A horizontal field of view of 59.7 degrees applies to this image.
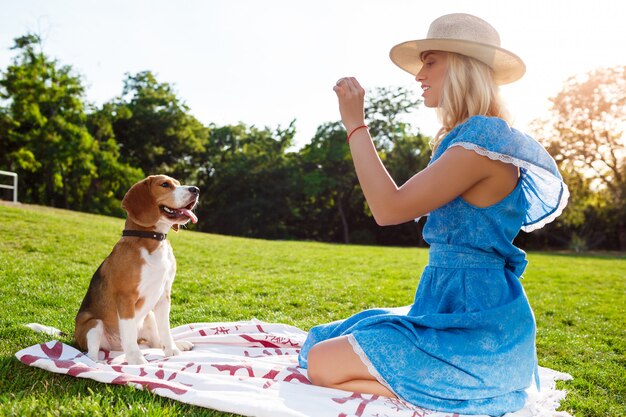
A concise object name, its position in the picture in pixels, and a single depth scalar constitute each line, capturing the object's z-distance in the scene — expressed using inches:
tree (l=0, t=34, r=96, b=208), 1079.0
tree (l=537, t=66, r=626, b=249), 1310.3
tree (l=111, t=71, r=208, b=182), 1476.4
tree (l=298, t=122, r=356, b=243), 1421.0
